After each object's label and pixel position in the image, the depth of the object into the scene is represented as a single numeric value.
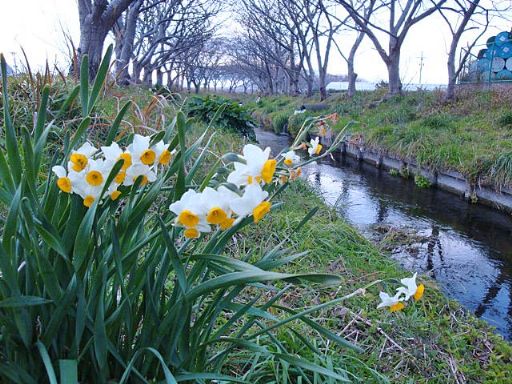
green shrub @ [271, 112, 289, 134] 14.21
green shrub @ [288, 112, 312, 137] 12.05
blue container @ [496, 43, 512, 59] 10.87
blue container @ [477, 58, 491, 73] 11.05
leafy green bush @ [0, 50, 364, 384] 0.75
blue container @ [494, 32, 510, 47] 10.97
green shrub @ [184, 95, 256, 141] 6.42
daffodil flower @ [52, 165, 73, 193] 0.71
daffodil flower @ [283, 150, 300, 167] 0.95
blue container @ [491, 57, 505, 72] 10.92
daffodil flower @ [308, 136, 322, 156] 1.08
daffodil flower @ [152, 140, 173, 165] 0.82
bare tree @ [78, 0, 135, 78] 6.24
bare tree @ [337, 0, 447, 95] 11.16
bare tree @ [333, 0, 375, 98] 14.36
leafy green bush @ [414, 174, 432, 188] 6.52
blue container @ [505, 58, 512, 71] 10.88
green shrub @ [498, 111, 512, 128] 7.15
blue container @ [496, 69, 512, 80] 10.70
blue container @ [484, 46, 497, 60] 10.87
